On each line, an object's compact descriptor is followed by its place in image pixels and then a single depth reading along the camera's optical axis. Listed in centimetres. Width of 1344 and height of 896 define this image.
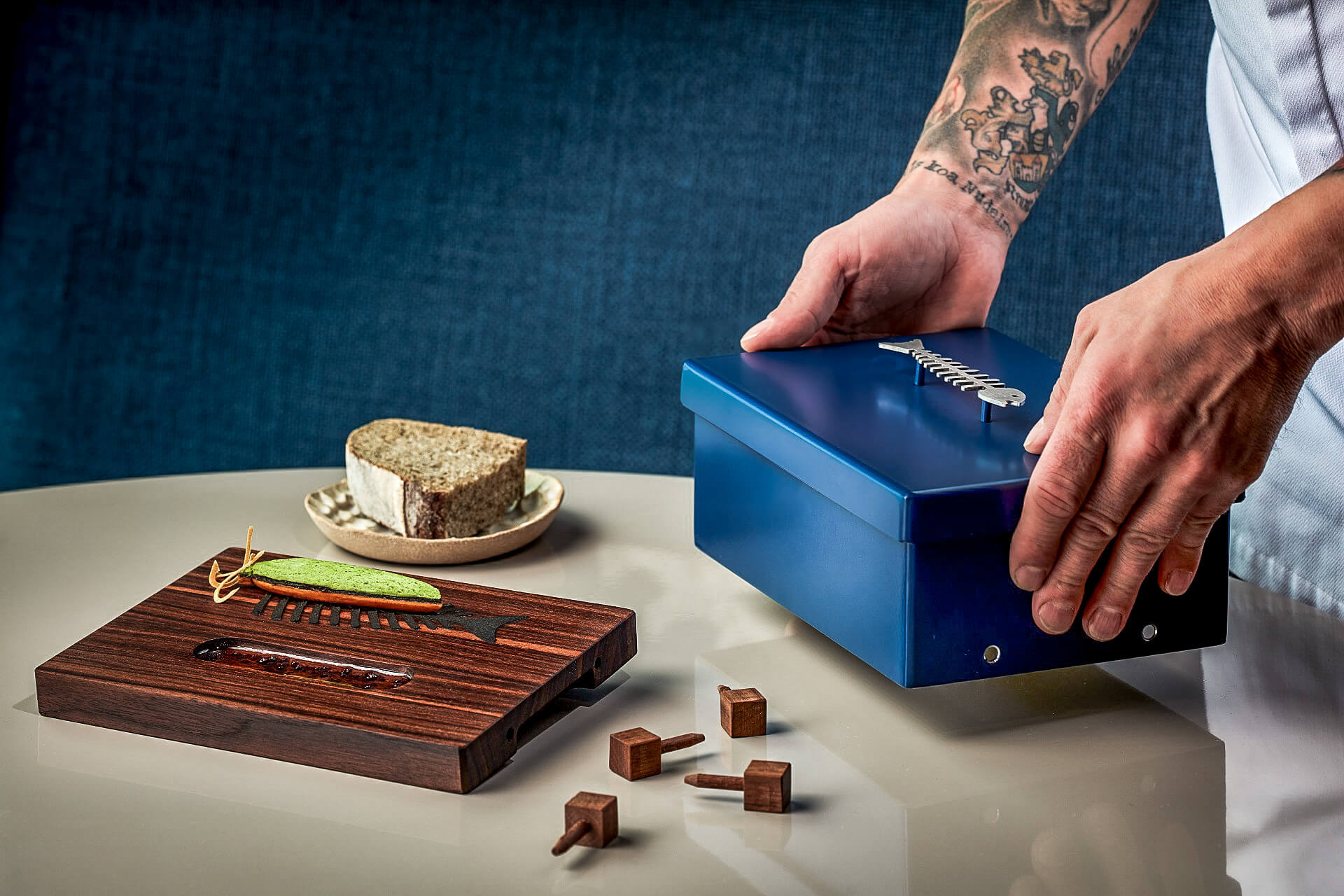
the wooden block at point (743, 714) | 180
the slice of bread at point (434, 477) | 204
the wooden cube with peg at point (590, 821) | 169
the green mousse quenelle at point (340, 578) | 188
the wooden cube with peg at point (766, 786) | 172
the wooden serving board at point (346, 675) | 175
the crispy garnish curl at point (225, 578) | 190
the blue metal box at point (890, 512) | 179
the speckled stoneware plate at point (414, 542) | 202
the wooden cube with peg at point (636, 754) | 175
